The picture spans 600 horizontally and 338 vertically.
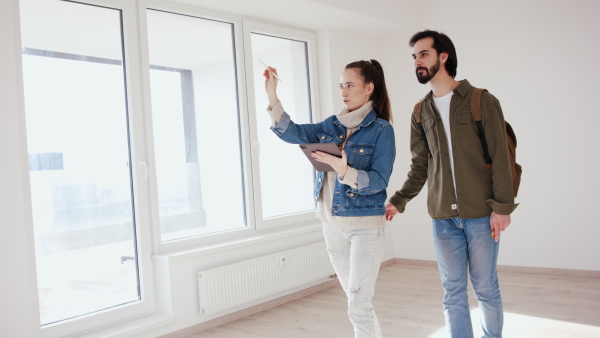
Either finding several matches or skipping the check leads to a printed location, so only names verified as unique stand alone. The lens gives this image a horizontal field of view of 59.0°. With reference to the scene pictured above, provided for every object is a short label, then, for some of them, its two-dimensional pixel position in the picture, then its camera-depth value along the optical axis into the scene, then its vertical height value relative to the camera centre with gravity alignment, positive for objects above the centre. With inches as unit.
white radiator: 140.0 -32.1
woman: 82.6 -2.9
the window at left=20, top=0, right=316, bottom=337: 118.4 +7.3
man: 81.2 -5.3
